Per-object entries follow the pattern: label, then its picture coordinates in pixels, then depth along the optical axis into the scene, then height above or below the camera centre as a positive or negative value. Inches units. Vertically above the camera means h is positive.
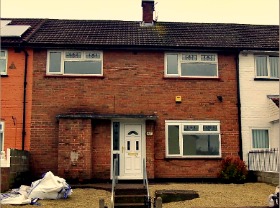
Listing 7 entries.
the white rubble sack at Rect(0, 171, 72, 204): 374.5 -62.0
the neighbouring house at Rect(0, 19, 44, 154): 498.3 +75.1
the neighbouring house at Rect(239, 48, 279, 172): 520.3 +62.9
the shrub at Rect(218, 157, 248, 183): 482.0 -50.4
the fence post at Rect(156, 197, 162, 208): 310.2 -63.1
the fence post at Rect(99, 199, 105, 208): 305.1 -63.1
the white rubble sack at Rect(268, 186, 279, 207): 298.3 -58.7
